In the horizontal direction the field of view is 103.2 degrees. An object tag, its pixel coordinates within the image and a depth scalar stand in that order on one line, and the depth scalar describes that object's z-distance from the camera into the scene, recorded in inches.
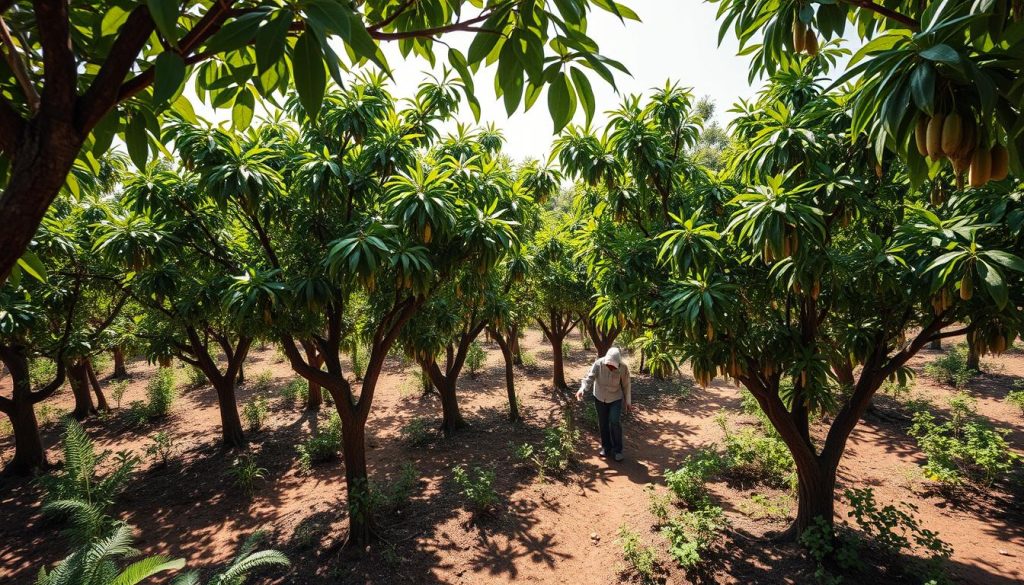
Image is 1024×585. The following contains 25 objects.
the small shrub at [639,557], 151.6
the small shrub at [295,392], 417.3
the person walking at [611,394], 247.3
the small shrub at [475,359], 515.8
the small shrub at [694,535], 150.5
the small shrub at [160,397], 384.2
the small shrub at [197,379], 498.9
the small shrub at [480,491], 196.7
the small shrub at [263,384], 471.8
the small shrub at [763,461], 218.4
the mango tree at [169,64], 29.7
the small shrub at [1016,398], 306.7
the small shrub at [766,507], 185.2
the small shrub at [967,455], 206.1
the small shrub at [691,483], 196.4
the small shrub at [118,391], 428.8
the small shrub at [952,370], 364.2
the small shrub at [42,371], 478.6
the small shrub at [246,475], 239.5
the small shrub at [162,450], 279.3
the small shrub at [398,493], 203.9
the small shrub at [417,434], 300.0
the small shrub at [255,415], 344.5
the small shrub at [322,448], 273.7
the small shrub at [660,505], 186.7
